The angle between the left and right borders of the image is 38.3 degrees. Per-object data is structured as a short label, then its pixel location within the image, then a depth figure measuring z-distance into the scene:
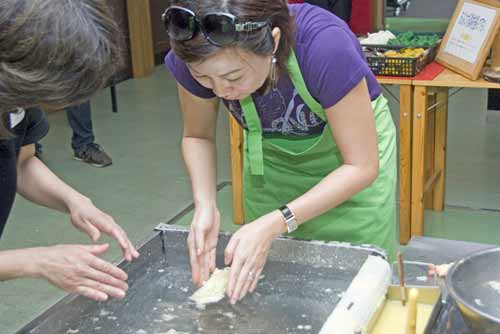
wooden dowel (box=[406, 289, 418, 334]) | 1.21
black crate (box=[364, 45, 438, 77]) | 3.06
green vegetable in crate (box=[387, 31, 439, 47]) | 3.44
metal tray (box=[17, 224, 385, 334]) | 1.41
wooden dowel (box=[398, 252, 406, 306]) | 1.40
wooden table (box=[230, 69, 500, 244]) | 3.05
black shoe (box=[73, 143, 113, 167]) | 4.38
